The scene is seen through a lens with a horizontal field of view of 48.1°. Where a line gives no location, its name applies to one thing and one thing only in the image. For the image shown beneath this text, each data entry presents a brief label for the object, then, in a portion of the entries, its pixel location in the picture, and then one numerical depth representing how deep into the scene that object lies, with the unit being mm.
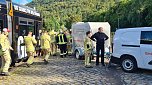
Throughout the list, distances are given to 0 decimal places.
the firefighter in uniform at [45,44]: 8171
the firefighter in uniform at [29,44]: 7453
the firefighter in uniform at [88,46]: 7425
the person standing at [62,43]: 9910
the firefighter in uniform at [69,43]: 11527
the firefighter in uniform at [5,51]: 5995
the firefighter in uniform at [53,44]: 11340
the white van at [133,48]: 6025
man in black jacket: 7555
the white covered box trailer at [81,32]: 9157
